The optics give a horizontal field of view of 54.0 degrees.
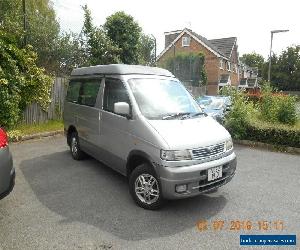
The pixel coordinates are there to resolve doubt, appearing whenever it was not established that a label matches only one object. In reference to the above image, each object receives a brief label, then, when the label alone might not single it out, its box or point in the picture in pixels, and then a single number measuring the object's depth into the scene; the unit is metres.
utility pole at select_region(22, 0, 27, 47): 11.69
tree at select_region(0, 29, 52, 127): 9.34
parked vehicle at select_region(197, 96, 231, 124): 10.93
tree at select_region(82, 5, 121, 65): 14.98
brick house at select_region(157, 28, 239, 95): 37.56
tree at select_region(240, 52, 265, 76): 90.88
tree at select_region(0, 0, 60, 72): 15.52
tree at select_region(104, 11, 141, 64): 16.42
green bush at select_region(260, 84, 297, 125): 11.05
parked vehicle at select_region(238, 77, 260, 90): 50.91
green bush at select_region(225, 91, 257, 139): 9.89
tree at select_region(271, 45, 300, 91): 55.38
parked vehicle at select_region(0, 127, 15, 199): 3.85
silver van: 4.21
